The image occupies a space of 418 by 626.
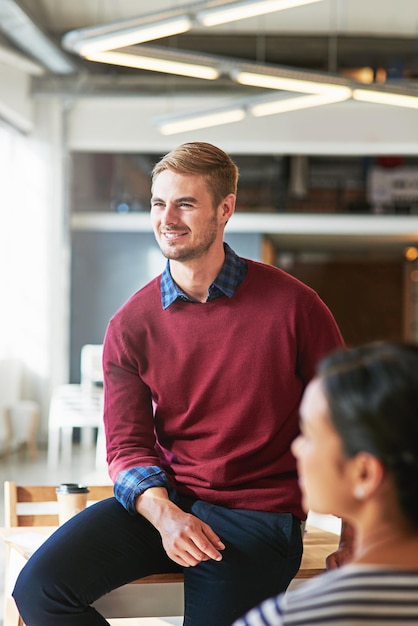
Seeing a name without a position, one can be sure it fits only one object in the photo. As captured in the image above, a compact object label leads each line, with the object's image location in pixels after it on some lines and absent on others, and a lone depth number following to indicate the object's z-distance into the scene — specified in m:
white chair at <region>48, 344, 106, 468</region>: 8.55
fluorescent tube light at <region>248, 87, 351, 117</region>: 6.18
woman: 0.99
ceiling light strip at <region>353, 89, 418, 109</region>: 6.09
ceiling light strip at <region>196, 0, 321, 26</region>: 4.24
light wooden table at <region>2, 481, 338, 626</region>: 2.19
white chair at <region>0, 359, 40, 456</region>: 9.06
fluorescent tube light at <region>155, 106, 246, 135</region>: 7.42
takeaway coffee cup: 2.46
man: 2.01
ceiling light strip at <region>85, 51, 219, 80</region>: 4.88
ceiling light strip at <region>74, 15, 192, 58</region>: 4.50
